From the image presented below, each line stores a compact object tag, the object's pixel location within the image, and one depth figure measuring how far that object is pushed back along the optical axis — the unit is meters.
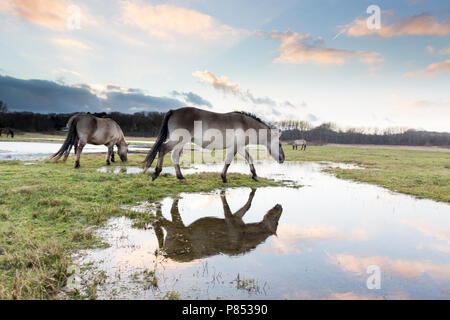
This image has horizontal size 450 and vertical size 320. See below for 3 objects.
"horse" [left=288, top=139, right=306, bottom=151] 43.90
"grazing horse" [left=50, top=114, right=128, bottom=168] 11.13
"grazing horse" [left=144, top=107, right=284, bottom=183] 8.69
